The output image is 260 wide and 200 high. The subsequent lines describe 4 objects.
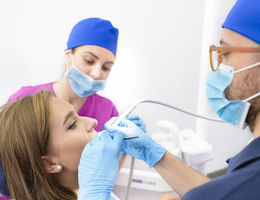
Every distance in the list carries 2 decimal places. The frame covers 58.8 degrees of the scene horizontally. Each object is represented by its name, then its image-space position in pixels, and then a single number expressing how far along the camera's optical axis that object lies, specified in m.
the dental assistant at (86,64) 1.26
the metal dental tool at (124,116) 0.89
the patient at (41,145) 0.85
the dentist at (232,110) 0.61
